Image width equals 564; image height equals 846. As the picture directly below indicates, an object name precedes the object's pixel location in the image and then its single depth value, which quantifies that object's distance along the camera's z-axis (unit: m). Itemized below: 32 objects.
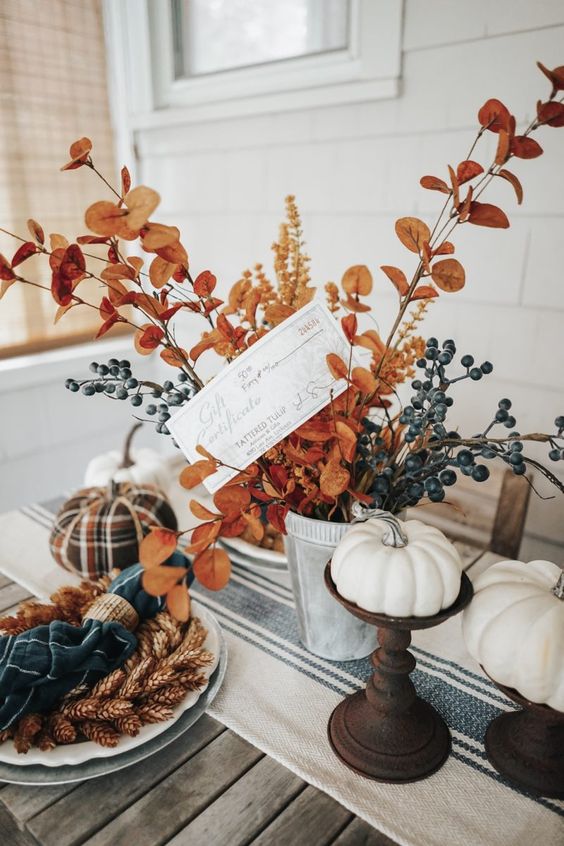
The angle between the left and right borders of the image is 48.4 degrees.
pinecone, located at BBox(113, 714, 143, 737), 0.62
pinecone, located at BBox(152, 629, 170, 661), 0.71
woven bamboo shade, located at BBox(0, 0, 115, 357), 1.76
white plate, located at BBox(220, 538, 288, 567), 0.96
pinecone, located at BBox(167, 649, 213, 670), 0.69
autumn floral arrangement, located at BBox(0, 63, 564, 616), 0.52
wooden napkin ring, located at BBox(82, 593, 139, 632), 0.73
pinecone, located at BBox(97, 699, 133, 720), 0.62
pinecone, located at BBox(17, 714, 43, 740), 0.61
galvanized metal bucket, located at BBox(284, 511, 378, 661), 0.70
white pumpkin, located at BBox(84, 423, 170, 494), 1.15
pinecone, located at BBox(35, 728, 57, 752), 0.60
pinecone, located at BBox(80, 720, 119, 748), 0.61
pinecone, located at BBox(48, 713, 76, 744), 0.61
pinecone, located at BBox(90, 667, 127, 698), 0.65
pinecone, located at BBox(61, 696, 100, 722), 0.63
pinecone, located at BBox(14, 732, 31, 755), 0.60
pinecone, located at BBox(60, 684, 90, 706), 0.65
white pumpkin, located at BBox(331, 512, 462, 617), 0.56
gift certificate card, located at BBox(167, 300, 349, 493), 0.63
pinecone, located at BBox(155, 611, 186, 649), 0.73
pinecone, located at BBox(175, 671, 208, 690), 0.68
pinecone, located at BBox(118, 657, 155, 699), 0.65
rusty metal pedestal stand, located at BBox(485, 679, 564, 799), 0.60
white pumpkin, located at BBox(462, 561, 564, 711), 0.54
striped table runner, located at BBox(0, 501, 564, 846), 0.57
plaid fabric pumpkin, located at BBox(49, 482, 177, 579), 0.92
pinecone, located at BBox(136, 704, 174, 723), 0.64
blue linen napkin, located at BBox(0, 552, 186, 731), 0.62
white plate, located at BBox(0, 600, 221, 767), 0.59
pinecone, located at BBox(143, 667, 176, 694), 0.66
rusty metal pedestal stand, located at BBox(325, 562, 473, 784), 0.61
